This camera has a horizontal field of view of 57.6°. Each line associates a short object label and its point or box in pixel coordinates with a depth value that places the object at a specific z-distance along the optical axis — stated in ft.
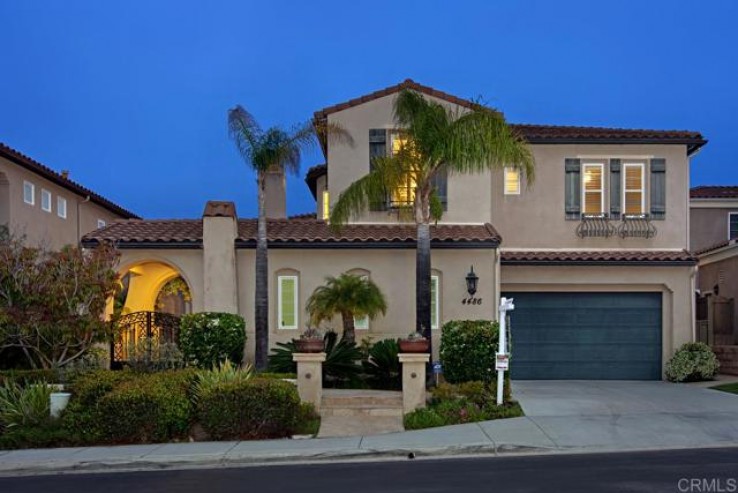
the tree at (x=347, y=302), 51.83
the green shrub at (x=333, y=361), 50.19
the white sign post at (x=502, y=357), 42.88
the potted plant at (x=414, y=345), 43.60
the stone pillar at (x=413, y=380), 42.93
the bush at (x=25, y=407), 40.29
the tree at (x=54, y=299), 47.03
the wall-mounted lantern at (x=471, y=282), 56.90
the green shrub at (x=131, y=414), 38.63
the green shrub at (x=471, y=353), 47.93
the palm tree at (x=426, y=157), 46.34
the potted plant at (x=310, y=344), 43.86
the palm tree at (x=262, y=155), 52.21
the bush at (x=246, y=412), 39.09
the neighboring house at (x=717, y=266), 68.59
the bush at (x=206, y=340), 51.08
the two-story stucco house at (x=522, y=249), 58.13
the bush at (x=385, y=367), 50.55
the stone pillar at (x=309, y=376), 43.04
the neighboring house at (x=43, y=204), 72.64
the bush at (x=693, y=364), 59.72
